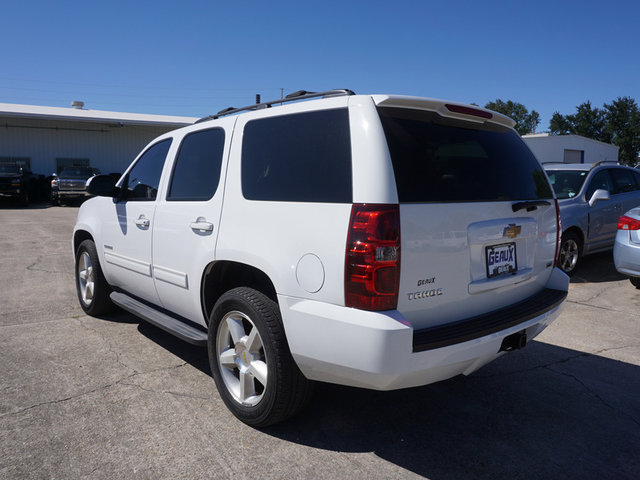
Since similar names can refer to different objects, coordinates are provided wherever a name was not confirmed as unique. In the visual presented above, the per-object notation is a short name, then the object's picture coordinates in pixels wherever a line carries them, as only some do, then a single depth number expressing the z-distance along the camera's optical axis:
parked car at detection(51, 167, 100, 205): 21.38
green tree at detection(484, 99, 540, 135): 102.06
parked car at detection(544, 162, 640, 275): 7.46
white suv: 2.37
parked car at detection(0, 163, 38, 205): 20.39
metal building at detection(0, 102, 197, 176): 24.59
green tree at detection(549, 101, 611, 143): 74.79
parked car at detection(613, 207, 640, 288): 6.26
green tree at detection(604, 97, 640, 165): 70.50
